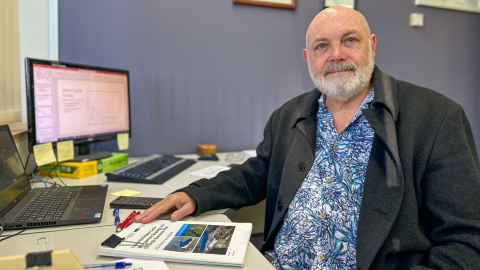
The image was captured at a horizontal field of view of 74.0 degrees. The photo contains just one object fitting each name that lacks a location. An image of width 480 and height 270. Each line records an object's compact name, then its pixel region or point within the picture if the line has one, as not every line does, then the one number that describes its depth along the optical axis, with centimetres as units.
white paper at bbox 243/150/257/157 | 192
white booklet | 67
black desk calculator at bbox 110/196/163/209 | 99
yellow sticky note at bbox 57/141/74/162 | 133
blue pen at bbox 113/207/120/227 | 85
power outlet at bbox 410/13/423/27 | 229
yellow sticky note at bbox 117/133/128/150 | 167
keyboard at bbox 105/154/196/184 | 129
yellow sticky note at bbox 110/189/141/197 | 114
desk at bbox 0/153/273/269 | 68
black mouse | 177
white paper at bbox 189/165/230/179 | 144
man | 82
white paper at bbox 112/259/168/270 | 63
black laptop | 84
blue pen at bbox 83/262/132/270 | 63
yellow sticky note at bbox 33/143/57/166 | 125
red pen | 82
